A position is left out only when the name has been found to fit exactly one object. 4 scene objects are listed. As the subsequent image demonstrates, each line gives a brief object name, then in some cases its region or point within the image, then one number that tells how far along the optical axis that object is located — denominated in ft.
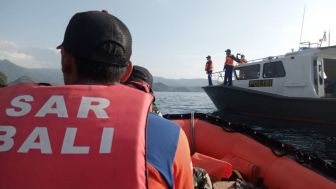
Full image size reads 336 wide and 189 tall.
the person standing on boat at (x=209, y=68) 56.24
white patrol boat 36.42
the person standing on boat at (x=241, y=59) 49.85
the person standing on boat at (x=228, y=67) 49.98
